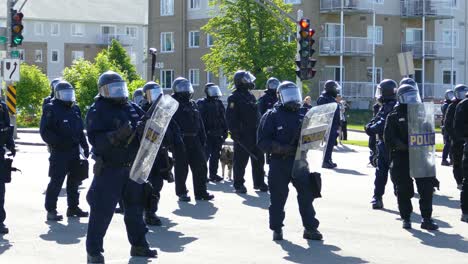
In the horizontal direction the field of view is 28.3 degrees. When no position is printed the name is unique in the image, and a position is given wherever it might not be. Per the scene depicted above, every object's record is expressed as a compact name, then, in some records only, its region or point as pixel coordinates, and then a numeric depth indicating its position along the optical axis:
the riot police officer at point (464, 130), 12.53
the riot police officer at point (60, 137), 12.50
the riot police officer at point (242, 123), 16.08
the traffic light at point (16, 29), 30.11
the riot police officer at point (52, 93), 13.45
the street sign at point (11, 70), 31.33
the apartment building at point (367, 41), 59.19
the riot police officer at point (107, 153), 9.16
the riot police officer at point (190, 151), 14.98
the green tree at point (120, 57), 75.69
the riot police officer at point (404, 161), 11.73
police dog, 18.55
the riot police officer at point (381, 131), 13.38
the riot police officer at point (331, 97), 19.70
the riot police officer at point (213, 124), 17.66
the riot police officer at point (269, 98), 17.41
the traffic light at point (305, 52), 27.55
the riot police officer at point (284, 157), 10.87
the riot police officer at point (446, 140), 19.41
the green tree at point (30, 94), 50.69
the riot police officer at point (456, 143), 15.43
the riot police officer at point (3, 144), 11.43
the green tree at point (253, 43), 51.34
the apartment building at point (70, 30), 93.12
